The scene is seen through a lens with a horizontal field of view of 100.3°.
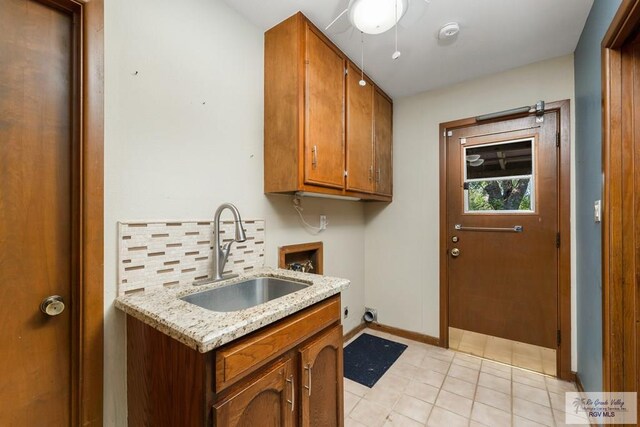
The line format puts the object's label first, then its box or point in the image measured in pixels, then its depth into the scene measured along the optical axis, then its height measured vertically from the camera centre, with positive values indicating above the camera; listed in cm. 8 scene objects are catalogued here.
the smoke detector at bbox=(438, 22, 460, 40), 165 +115
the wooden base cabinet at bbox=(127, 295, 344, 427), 79 -56
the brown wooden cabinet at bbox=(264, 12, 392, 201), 155 +64
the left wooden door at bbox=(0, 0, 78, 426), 88 +3
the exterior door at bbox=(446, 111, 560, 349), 202 -13
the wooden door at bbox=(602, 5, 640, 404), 119 +0
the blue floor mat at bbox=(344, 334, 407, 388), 199 -120
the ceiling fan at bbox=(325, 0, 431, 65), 134 +103
